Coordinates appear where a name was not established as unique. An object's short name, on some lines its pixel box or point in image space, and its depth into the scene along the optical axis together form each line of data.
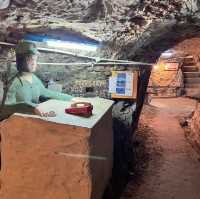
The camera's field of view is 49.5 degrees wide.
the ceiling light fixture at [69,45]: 3.17
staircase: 10.51
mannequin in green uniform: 2.76
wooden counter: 2.29
